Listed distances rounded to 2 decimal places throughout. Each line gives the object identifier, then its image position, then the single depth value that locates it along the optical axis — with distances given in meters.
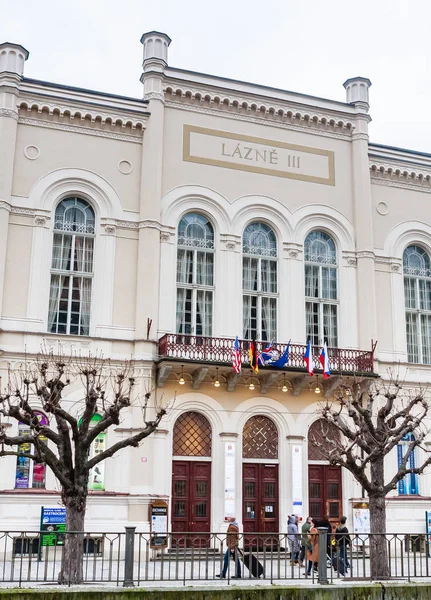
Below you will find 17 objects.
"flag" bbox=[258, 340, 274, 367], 28.44
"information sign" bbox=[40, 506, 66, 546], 25.25
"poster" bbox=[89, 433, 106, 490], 27.22
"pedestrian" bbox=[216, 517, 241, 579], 19.70
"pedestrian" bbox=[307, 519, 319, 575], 19.63
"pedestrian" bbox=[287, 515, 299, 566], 26.52
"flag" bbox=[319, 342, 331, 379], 28.83
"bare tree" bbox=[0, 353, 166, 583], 17.45
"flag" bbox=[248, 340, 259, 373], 27.84
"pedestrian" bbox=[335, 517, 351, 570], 20.09
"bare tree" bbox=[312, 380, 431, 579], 19.70
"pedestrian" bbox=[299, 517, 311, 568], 21.30
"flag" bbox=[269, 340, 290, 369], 28.64
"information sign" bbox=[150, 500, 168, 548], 26.61
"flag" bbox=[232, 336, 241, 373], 27.58
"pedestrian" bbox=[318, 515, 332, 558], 24.02
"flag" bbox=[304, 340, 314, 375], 28.61
